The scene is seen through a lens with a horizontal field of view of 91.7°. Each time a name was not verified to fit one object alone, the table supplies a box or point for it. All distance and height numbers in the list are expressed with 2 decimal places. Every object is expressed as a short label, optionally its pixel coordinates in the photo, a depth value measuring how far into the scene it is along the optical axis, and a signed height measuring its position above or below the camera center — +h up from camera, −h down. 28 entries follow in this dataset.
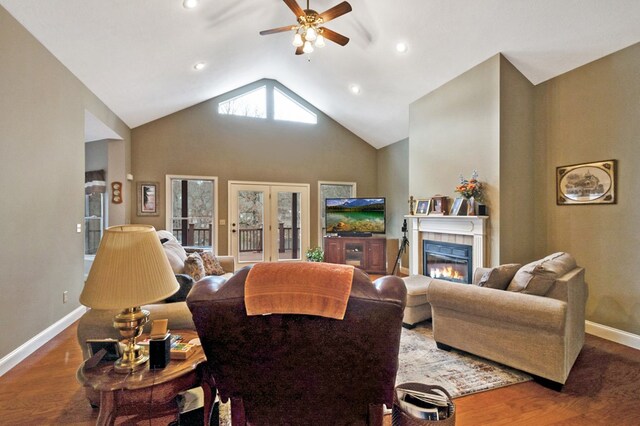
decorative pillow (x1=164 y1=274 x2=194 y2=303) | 2.26 -0.56
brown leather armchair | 1.14 -0.55
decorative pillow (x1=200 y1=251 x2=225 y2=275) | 3.83 -0.65
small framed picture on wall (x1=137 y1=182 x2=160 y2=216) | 6.14 +0.30
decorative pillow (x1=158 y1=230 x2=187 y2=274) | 2.96 -0.41
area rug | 2.35 -1.30
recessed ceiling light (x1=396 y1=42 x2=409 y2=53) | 4.25 +2.29
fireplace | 4.29 -0.72
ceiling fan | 3.12 +2.04
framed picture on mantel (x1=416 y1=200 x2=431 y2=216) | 4.93 +0.08
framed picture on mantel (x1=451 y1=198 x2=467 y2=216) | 4.27 +0.08
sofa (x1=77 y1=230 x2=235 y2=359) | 1.96 -0.68
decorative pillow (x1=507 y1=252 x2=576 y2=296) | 2.41 -0.51
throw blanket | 1.10 -0.28
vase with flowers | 4.05 +0.28
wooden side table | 1.25 -0.71
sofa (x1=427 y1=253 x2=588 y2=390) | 2.25 -0.85
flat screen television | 6.72 -0.07
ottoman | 3.38 -1.04
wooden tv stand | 6.58 -0.84
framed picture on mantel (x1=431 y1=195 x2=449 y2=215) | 4.63 +0.12
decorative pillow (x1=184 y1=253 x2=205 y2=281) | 3.04 -0.54
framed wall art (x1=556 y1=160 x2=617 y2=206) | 3.32 +0.33
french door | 6.81 -0.19
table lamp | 1.26 -0.28
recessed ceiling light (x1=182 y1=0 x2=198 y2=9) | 3.34 +2.28
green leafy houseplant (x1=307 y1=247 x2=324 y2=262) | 6.45 -0.88
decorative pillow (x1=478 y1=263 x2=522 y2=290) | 2.63 -0.56
